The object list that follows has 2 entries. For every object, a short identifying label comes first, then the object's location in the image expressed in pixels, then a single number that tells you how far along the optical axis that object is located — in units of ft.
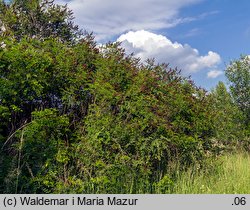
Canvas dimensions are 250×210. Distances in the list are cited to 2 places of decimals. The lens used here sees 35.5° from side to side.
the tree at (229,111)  42.38
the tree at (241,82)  47.21
